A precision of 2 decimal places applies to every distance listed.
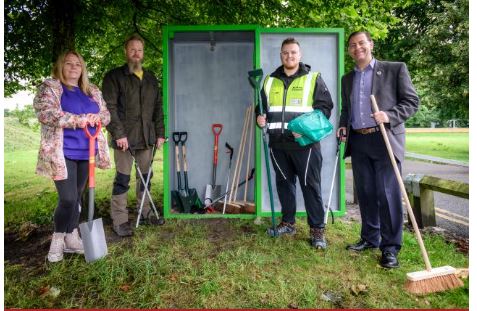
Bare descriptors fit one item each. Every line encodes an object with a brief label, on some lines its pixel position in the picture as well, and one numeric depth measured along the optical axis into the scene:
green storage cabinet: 5.56
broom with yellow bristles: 2.91
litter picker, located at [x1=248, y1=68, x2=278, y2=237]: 4.22
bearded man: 4.18
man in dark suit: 3.36
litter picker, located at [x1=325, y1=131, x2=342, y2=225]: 3.83
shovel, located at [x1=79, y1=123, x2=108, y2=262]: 3.42
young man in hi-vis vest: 3.83
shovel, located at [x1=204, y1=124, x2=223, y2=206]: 5.58
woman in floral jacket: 3.26
